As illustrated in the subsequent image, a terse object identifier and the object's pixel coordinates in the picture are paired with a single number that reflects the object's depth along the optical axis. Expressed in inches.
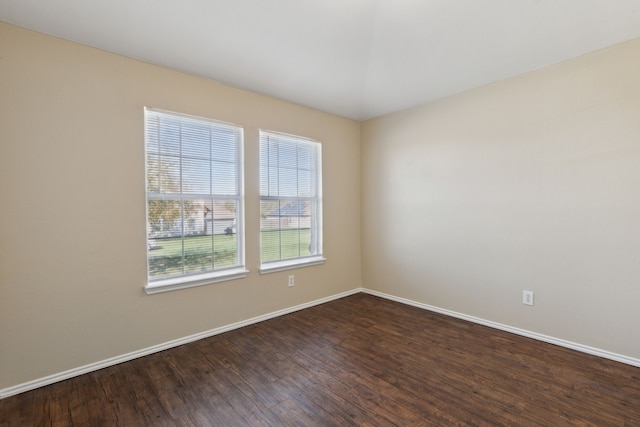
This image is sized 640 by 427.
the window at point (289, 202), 130.8
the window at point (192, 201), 101.7
